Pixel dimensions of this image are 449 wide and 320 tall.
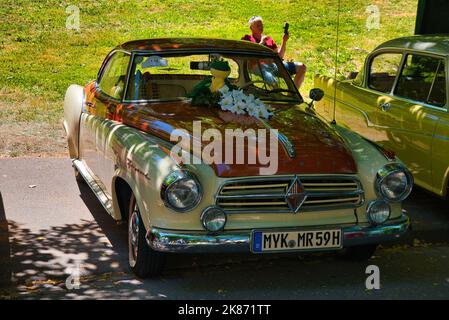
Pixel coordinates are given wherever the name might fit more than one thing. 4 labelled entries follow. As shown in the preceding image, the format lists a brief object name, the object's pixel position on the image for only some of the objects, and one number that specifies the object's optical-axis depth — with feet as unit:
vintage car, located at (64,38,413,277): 15.88
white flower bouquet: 19.16
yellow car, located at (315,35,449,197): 21.97
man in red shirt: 32.91
